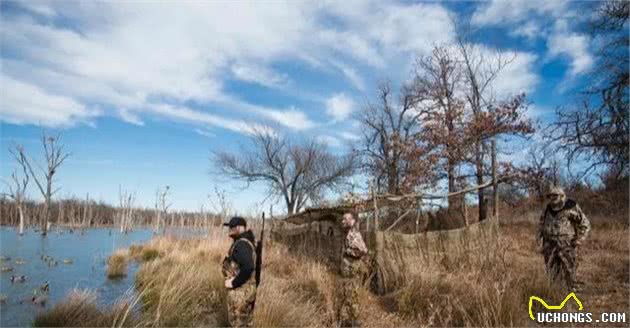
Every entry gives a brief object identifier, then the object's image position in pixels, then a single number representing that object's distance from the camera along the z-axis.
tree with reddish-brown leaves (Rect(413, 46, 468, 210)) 19.61
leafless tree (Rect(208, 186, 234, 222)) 23.07
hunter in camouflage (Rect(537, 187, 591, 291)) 7.37
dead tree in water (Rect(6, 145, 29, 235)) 41.53
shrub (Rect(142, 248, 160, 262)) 17.43
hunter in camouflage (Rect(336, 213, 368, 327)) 6.46
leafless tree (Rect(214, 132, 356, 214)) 39.25
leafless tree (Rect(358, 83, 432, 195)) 21.09
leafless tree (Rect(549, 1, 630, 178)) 15.84
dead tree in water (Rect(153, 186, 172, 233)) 32.23
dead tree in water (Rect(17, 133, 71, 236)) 43.19
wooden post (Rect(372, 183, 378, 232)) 8.85
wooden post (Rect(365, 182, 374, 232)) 9.72
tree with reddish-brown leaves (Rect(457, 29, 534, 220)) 19.33
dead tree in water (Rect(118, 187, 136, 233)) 35.14
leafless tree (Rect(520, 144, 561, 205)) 17.48
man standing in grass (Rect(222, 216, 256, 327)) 5.62
